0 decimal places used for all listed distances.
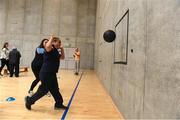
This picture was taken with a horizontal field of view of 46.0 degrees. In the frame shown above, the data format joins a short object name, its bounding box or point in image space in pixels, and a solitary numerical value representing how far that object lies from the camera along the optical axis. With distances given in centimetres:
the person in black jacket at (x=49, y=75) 436
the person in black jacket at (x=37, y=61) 524
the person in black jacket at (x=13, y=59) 1041
